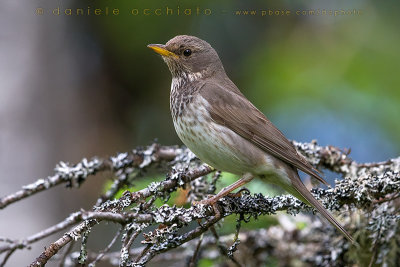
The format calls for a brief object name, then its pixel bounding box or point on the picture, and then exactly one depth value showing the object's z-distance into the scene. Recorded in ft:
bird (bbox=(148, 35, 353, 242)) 23.07
